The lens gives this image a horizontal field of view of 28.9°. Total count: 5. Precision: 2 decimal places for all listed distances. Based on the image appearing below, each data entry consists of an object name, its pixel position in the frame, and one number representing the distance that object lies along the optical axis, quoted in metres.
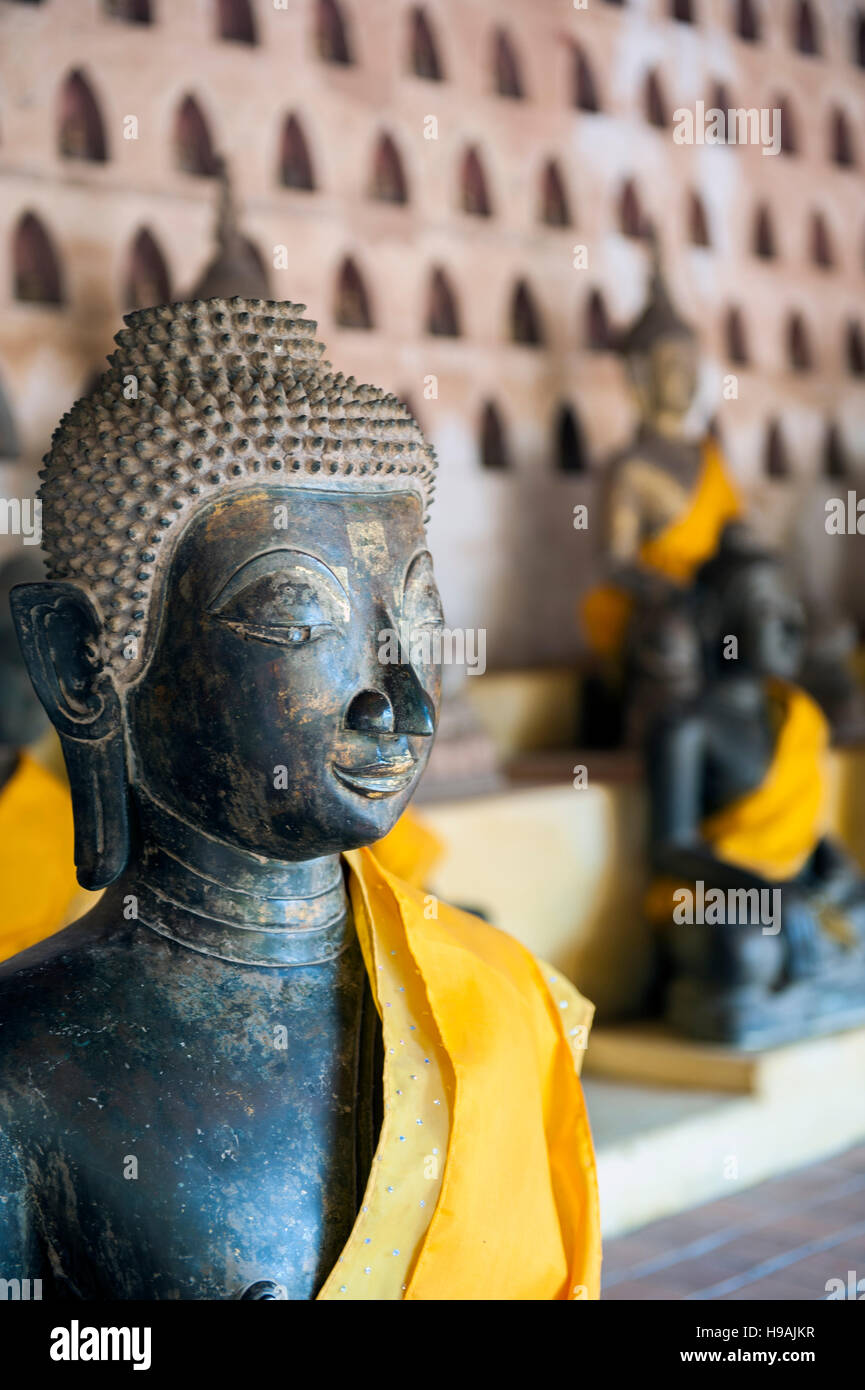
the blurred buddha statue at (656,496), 5.61
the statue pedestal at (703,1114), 3.49
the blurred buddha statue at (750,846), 4.12
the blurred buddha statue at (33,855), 2.11
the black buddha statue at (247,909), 1.38
